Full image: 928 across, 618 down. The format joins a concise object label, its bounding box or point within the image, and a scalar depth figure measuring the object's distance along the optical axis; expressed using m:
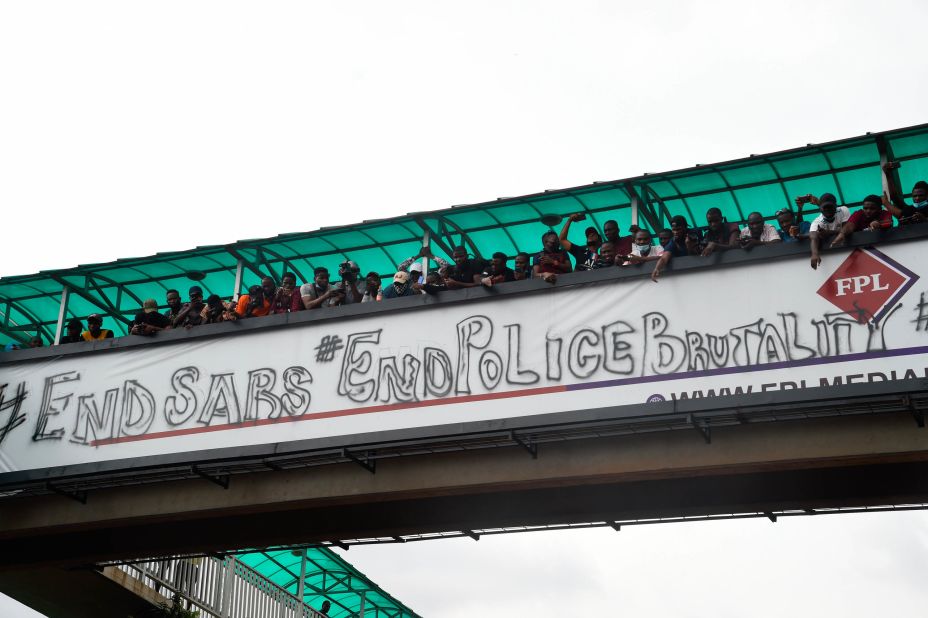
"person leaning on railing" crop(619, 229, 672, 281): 15.85
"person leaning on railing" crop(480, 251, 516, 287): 16.95
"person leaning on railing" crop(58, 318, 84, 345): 20.05
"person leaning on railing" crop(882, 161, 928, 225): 14.95
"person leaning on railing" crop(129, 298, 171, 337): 18.94
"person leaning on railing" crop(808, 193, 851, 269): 15.12
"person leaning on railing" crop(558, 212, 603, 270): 16.64
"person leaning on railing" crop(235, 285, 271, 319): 18.48
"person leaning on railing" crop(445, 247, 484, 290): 17.17
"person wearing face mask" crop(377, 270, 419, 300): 17.77
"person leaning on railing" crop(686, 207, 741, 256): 15.63
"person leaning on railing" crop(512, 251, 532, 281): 16.98
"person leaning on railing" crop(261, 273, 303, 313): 18.41
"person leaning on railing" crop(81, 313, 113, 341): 19.86
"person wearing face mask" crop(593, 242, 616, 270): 16.42
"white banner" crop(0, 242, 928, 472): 14.87
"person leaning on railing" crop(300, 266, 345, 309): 17.98
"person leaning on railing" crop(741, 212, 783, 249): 15.48
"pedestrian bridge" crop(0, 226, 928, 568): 14.69
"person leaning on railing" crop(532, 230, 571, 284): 16.78
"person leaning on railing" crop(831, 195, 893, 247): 15.05
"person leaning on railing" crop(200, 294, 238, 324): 18.78
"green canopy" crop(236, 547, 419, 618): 29.16
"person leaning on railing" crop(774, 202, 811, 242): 15.44
